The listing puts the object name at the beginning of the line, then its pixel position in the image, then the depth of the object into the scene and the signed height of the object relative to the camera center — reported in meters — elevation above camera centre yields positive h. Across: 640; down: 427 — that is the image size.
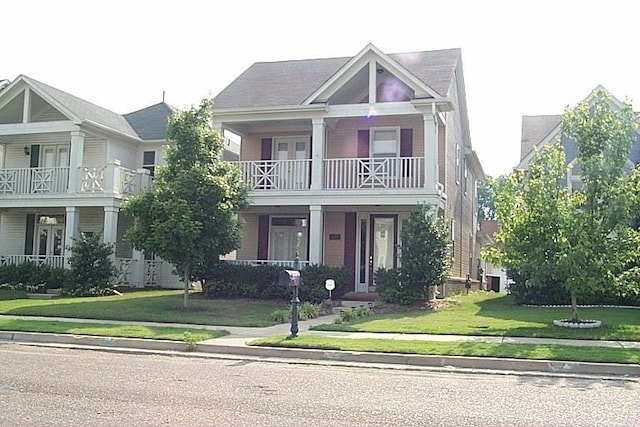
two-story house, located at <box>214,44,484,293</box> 21.34 +4.35
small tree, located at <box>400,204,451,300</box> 18.92 +0.65
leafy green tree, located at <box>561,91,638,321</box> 13.97 +1.65
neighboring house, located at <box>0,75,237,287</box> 25.48 +3.76
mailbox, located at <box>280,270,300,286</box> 12.85 -0.08
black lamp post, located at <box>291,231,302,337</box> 12.85 -0.76
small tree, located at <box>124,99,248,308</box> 17.23 +1.78
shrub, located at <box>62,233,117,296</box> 22.86 -0.02
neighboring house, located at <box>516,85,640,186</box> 23.92 +5.92
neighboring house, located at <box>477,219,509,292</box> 36.91 +0.12
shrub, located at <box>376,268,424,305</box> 18.98 -0.38
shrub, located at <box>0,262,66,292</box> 24.03 -0.31
